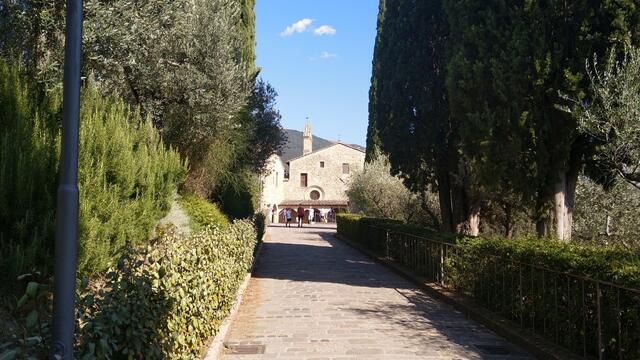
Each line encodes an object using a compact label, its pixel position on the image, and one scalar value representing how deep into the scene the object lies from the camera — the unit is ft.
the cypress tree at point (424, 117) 50.16
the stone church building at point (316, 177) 218.59
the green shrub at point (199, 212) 39.22
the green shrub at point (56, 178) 18.24
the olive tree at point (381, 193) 87.42
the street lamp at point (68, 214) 8.99
